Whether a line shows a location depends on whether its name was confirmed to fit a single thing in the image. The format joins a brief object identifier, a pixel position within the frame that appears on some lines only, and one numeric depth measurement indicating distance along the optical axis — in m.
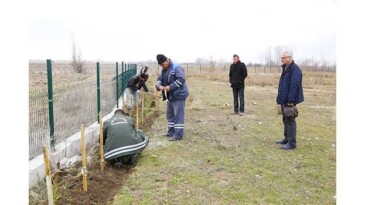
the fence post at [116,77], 10.48
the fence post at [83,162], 4.16
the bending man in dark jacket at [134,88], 10.13
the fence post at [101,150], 5.12
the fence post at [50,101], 5.16
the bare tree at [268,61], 63.56
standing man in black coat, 10.16
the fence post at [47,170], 3.13
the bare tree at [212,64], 46.35
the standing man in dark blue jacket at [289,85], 6.10
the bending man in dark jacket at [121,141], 5.32
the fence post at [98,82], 8.06
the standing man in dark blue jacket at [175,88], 6.92
